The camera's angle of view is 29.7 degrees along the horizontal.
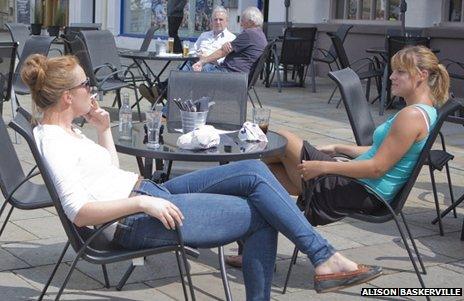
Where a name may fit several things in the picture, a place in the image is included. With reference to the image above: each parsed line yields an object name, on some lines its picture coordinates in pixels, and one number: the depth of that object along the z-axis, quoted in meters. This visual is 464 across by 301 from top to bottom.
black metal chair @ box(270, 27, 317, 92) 12.75
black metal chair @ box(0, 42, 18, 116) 7.36
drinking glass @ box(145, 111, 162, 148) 4.14
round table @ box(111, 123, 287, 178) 3.89
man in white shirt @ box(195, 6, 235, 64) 9.45
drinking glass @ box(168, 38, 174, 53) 10.12
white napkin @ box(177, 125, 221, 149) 4.01
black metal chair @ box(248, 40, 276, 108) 8.95
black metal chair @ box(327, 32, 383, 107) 10.48
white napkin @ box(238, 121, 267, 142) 4.30
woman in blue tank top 4.06
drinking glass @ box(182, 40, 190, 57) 9.64
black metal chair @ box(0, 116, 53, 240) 4.15
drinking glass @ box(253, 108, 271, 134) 4.52
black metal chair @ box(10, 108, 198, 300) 3.27
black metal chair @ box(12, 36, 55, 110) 8.49
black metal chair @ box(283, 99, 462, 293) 4.02
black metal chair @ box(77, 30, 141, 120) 8.97
